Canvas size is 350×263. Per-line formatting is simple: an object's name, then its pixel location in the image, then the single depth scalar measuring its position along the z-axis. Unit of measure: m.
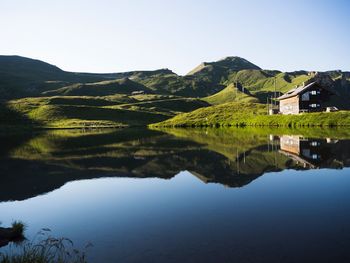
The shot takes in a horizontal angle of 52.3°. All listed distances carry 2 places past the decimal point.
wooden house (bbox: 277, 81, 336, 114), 117.88
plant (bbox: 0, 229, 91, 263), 11.43
